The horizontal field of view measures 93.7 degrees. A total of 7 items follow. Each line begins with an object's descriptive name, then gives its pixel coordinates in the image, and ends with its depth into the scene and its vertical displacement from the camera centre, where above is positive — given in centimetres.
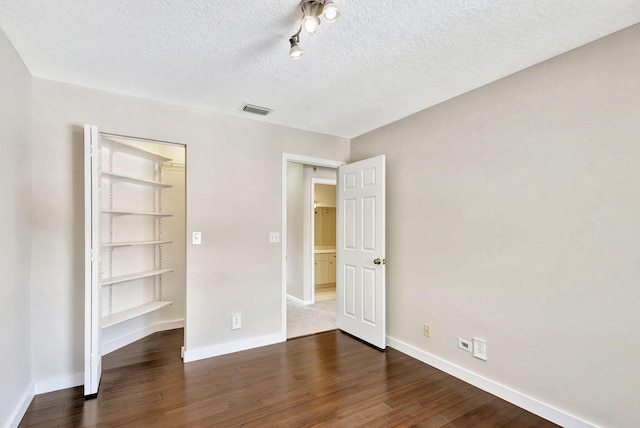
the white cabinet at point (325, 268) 598 -95
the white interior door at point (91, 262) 224 -29
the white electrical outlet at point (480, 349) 242 -106
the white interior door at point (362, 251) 321 -35
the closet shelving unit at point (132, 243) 292 -12
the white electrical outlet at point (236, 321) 313 -104
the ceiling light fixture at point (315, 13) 145 +103
